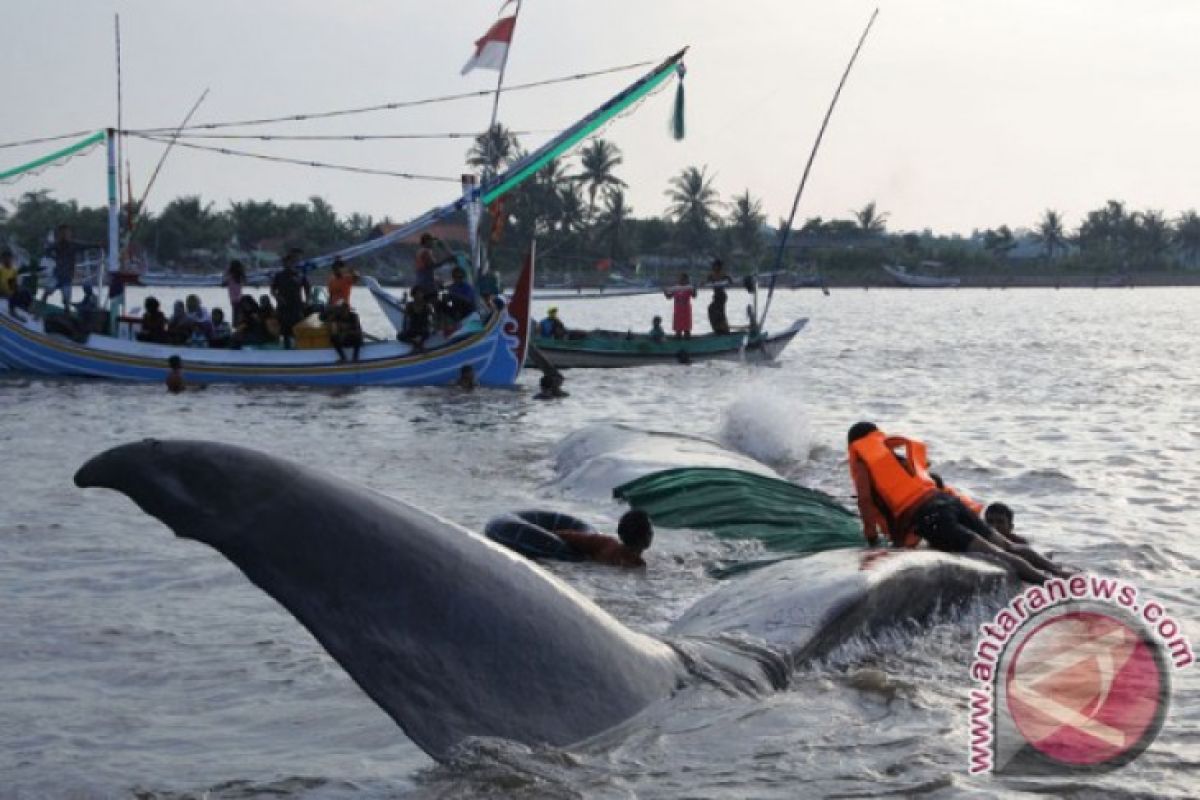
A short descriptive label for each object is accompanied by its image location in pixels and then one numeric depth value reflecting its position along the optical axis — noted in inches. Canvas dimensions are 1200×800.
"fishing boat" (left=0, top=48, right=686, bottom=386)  1039.0
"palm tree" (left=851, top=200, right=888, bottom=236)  6309.1
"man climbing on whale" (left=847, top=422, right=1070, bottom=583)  350.3
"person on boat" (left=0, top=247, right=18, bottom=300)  1123.9
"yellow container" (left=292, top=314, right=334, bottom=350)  1055.0
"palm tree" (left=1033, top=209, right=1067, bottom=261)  6635.3
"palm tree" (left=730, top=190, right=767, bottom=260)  4906.5
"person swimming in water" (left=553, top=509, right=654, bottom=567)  406.3
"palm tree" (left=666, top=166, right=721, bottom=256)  5044.3
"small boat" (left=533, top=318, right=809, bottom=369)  1307.8
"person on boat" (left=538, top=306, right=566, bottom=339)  1322.6
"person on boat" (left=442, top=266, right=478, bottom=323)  1115.3
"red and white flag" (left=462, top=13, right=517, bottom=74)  1202.6
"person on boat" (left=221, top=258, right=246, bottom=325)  1063.6
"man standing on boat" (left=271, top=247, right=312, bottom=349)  1038.4
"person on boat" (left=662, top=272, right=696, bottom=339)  1379.2
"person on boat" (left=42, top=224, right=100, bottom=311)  1039.6
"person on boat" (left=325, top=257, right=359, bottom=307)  1060.5
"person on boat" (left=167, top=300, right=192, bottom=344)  1077.8
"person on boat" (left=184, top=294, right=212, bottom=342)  1090.7
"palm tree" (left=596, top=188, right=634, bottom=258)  4559.5
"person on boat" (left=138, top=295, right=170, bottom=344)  1073.5
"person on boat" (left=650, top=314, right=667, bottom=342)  1338.6
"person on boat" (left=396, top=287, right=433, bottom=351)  1067.9
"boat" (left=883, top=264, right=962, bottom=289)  6082.7
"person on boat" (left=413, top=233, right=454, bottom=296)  1097.4
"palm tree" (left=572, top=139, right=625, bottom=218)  4439.0
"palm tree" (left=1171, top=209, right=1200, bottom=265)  6742.1
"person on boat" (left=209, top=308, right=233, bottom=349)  1072.2
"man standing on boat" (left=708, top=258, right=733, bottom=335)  1294.3
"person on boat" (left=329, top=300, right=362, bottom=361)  1051.9
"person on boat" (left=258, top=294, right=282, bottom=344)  1080.8
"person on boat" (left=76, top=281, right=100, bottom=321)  1083.3
